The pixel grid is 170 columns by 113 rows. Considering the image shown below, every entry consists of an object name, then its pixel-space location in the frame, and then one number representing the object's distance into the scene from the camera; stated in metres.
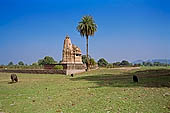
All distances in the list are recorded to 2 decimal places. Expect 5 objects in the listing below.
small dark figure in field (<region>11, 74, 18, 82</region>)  20.43
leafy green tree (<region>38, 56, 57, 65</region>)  92.33
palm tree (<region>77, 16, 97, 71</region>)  46.06
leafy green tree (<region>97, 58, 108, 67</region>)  89.41
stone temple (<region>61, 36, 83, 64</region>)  48.16
